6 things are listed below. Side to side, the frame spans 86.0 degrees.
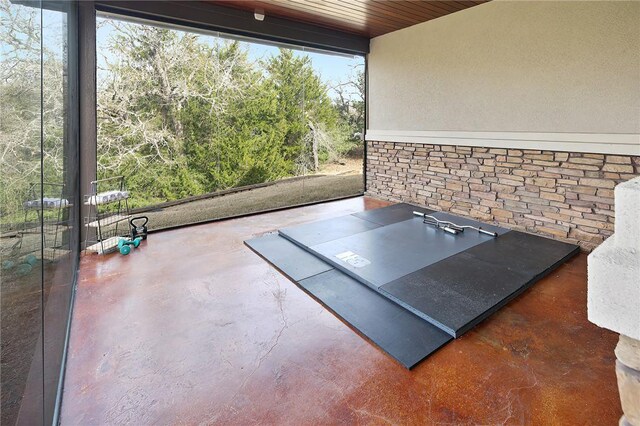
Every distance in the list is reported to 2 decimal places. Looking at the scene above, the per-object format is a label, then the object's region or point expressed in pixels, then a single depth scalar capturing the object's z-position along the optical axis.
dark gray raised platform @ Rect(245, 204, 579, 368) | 2.57
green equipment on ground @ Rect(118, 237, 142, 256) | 4.14
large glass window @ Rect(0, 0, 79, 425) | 1.13
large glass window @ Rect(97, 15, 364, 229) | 4.95
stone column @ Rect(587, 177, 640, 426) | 0.67
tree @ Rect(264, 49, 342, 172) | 6.34
